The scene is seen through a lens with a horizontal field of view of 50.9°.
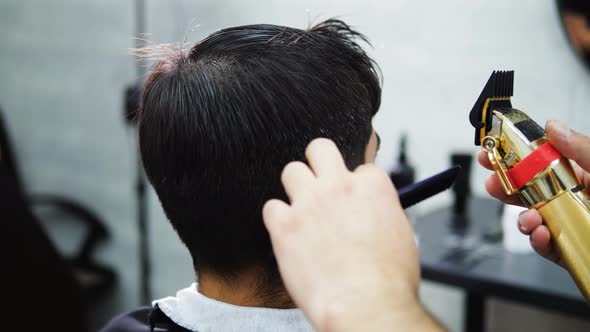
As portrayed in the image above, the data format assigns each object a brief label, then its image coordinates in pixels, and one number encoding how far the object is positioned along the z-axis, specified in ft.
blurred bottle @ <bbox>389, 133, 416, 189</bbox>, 5.91
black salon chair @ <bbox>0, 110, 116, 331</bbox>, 6.14
